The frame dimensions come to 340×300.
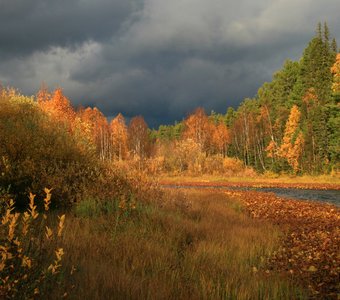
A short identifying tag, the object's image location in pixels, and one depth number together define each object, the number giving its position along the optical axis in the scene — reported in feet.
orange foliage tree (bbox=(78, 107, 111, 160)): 243.81
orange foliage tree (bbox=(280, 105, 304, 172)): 160.56
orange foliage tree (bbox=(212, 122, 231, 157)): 242.99
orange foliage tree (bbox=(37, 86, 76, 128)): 160.25
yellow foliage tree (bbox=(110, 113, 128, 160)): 248.32
